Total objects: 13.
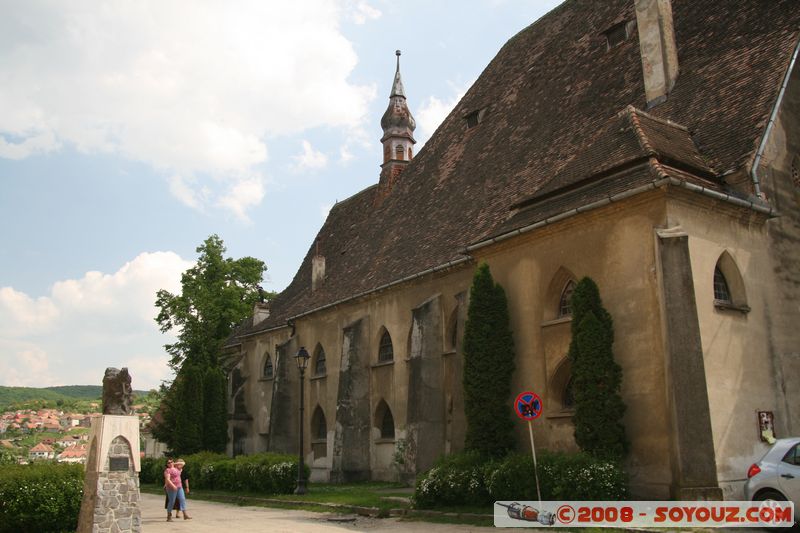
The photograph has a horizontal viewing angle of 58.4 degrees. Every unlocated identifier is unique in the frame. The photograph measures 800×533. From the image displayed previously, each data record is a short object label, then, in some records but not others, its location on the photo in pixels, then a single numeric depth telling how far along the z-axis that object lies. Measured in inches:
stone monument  499.2
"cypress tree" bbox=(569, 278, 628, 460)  549.3
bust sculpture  534.6
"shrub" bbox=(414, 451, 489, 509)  619.5
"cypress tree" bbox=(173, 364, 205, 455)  1346.0
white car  445.7
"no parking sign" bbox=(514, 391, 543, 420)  557.0
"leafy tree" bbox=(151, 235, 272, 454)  1699.1
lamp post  857.5
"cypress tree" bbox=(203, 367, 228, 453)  1371.8
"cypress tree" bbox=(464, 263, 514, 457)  670.5
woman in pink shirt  686.5
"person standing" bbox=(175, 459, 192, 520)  688.7
